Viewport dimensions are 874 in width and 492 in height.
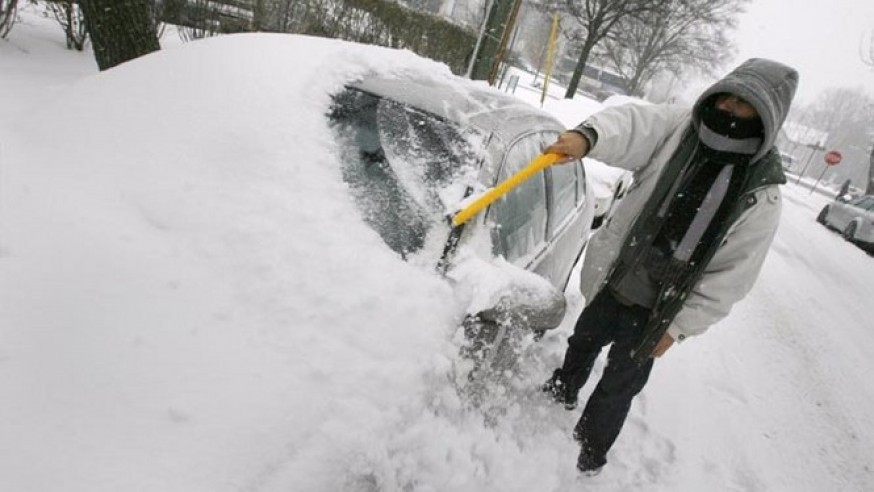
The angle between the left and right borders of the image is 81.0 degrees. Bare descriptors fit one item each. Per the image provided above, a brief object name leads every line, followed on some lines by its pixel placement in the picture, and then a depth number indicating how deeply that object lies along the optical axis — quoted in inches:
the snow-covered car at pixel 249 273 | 44.4
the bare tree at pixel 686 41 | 912.3
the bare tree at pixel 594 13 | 593.9
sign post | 935.8
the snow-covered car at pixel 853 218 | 511.5
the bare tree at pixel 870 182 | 807.1
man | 71.6
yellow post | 305.4
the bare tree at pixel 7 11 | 203.0
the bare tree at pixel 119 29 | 134.9
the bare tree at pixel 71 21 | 224.8
